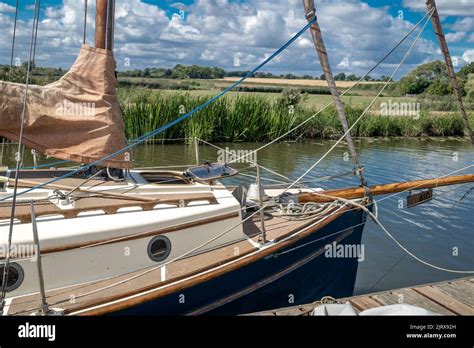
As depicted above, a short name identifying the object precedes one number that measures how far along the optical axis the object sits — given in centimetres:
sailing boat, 553
